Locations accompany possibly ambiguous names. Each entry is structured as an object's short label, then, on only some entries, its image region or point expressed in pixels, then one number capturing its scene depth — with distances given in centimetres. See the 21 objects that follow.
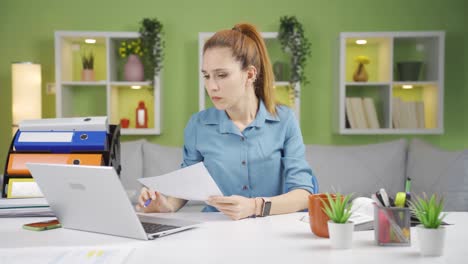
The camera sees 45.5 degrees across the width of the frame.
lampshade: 398
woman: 195
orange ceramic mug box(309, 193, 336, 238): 137
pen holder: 128
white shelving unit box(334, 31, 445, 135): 402
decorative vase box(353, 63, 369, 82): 410
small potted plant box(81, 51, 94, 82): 412
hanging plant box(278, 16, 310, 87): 405
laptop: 129
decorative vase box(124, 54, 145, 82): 409
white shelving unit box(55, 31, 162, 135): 405
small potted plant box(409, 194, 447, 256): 119
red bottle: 414
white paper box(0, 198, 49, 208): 167
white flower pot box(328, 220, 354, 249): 125
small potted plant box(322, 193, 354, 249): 125
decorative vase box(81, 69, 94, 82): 412
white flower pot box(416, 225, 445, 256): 119
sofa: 379
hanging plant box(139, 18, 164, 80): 409
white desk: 117
